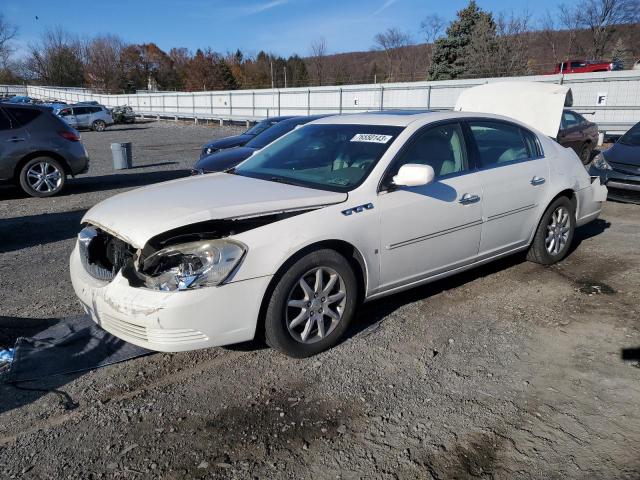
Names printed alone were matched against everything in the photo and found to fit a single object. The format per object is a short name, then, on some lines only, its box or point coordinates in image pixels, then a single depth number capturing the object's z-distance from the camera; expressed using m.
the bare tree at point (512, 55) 30.61
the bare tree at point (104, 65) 81.06
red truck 27.32
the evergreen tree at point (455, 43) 37.53
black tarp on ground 3.38
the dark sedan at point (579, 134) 11.85
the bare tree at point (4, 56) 70.04
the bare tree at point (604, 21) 41.75
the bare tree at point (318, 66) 61.91
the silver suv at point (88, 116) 31.05
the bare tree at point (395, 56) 55.22
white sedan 3.07
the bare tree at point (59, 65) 82.25
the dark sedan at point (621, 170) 8.01
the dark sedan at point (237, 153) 8.23
